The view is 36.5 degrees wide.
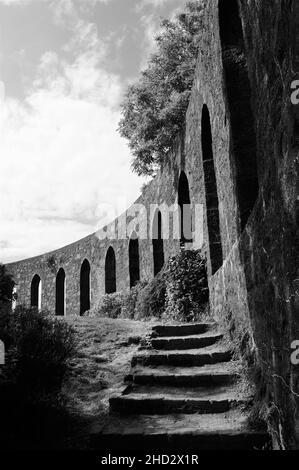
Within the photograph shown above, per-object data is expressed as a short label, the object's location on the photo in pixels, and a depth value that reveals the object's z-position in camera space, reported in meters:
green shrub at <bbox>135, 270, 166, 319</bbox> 9.22
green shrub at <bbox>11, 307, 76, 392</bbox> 4.41
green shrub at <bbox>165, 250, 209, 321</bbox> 7.81
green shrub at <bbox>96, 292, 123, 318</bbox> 13.12
